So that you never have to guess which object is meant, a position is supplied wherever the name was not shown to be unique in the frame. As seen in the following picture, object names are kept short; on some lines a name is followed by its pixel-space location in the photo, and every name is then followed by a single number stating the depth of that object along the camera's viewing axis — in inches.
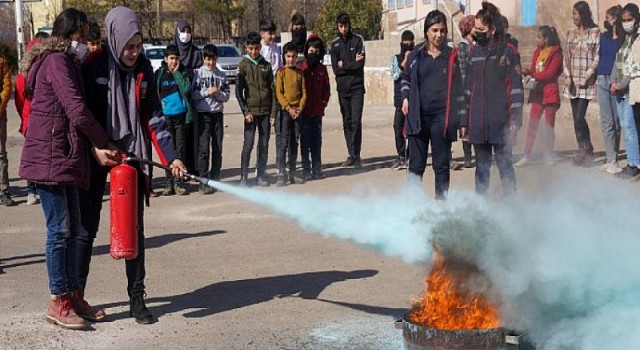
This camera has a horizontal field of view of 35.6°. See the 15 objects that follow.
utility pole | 1041.1
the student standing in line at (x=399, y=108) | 580.4
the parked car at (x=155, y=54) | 1649.9
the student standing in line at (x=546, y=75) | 534.4
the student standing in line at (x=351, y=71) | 587.8
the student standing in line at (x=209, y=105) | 521.7
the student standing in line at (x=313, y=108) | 557.9
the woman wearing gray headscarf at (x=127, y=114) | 270.2
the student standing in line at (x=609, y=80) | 547.2
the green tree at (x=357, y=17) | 1581.0
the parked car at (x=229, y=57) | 1706.4
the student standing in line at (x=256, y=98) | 529.7
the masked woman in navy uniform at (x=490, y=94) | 394.9
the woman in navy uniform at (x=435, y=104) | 387.9
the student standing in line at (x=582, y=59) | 558.6
